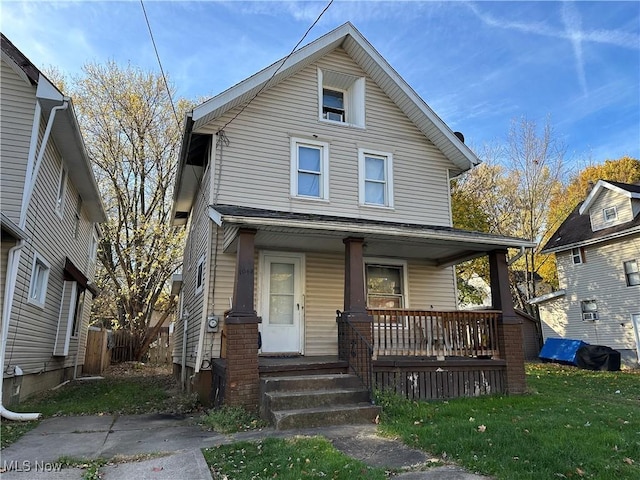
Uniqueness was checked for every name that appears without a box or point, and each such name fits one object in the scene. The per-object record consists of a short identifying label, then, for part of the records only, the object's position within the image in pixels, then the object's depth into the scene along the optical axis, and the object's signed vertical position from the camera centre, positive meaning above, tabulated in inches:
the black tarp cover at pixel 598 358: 659.4 -19.9
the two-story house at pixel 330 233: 306.2 +79.1
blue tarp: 711.2 -8.2
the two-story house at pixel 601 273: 701.9 +119.6
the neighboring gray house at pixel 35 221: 307.0 +95.4
